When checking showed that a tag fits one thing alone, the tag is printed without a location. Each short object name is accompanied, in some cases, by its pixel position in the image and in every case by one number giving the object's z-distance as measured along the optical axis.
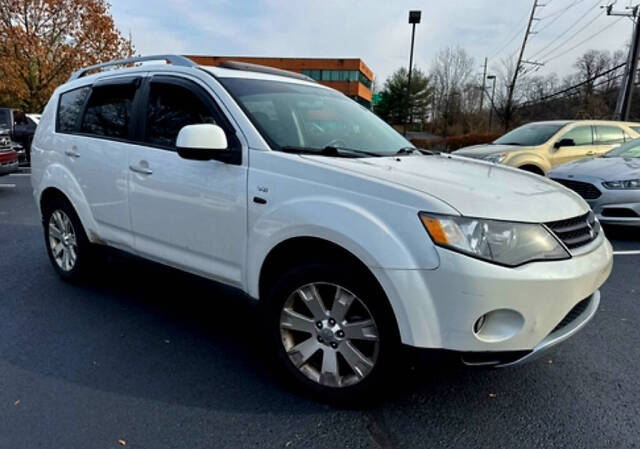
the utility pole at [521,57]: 30.53
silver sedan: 5.96
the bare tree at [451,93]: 41.31
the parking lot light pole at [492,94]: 37.03
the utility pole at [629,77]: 14.74
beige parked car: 8.48
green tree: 59.06
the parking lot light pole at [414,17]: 21.75
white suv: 2.06
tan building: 62.12
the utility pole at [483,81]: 40.61
